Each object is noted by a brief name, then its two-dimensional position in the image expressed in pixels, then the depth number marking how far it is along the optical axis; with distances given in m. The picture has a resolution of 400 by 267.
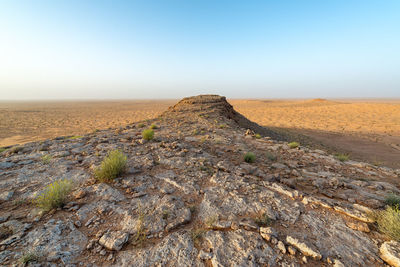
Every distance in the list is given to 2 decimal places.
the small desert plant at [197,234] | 2.18
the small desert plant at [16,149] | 5.01
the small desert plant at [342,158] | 5.14
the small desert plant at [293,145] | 5.91
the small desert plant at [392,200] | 2.89
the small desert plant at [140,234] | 2.13
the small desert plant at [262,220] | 2.45
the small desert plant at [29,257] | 1.79
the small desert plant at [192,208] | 2.74
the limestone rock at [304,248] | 1.98
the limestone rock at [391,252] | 1.88
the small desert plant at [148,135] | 5.88
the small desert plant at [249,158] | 4.59
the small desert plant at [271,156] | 4.91
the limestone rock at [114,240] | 2.07
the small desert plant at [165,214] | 2.54
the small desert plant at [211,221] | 2.44
